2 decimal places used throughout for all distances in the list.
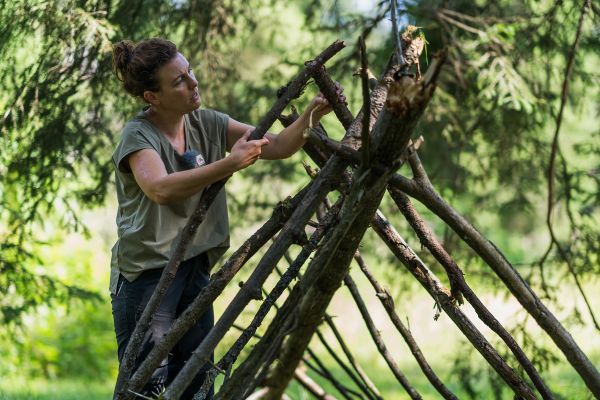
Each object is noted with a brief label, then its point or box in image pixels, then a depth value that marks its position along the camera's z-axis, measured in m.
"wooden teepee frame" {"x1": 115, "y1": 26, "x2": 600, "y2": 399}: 4.35
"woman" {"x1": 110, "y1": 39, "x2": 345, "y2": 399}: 6.06
